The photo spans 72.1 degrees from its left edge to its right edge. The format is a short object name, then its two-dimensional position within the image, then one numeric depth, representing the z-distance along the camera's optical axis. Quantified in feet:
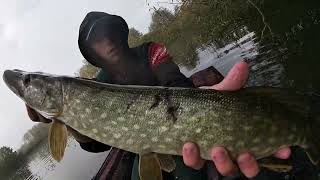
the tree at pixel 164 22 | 43.77
